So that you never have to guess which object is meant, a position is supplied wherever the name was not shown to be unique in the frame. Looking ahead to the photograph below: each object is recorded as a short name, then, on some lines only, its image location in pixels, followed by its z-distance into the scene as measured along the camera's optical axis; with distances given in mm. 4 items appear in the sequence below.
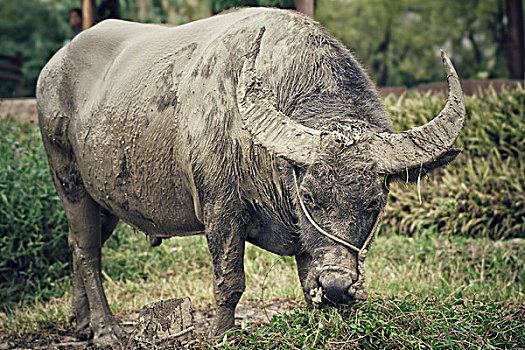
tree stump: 3418
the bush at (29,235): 5578
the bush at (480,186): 6902
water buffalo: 2779
